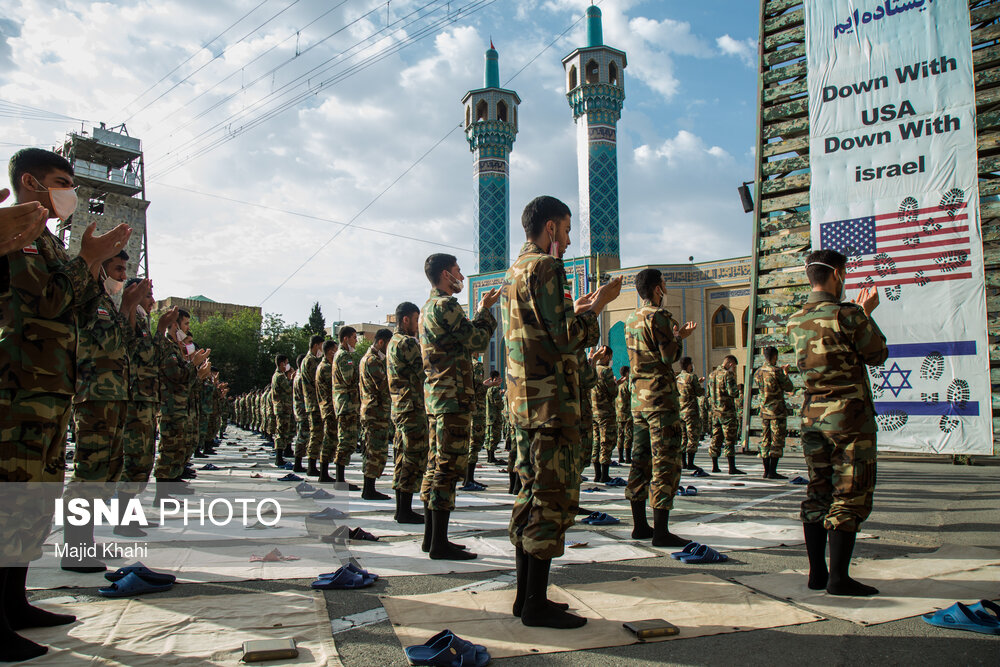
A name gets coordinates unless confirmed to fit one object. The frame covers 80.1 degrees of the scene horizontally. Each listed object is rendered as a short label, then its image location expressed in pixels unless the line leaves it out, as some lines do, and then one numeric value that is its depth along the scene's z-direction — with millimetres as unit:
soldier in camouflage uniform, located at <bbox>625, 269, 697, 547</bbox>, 4633
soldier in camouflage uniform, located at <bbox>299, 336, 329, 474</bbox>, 9445
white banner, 8352
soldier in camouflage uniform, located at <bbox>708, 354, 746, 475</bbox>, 10117
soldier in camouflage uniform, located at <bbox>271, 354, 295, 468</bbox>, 11829
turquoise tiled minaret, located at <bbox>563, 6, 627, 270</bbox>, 37406
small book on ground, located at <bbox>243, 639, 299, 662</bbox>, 2391
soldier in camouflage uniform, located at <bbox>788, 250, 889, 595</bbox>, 3285
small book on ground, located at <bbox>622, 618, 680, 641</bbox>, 2666
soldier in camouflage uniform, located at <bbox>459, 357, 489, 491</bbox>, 8336
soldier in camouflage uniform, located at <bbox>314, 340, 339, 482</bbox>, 8719
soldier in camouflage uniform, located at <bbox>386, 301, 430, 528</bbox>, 5363
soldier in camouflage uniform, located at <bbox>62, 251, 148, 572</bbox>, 3773
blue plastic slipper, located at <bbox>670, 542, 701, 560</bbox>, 4094
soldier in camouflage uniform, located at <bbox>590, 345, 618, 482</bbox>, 9211
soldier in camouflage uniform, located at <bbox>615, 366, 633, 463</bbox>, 10258
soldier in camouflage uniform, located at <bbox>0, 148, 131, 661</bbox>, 2539
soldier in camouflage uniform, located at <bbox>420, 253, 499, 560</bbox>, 4219
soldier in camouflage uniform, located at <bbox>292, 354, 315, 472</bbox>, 10328
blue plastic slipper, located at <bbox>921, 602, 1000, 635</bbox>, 2670
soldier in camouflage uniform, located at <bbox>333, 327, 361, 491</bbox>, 7848
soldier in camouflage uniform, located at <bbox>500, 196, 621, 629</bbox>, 2844
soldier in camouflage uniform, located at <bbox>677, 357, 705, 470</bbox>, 10195
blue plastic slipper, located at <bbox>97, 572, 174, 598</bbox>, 3162
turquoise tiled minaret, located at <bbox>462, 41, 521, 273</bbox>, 40344
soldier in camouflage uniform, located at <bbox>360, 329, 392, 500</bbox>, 6781
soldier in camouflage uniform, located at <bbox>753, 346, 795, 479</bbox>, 9156
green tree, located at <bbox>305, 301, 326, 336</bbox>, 56925
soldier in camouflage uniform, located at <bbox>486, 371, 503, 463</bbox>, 13539
